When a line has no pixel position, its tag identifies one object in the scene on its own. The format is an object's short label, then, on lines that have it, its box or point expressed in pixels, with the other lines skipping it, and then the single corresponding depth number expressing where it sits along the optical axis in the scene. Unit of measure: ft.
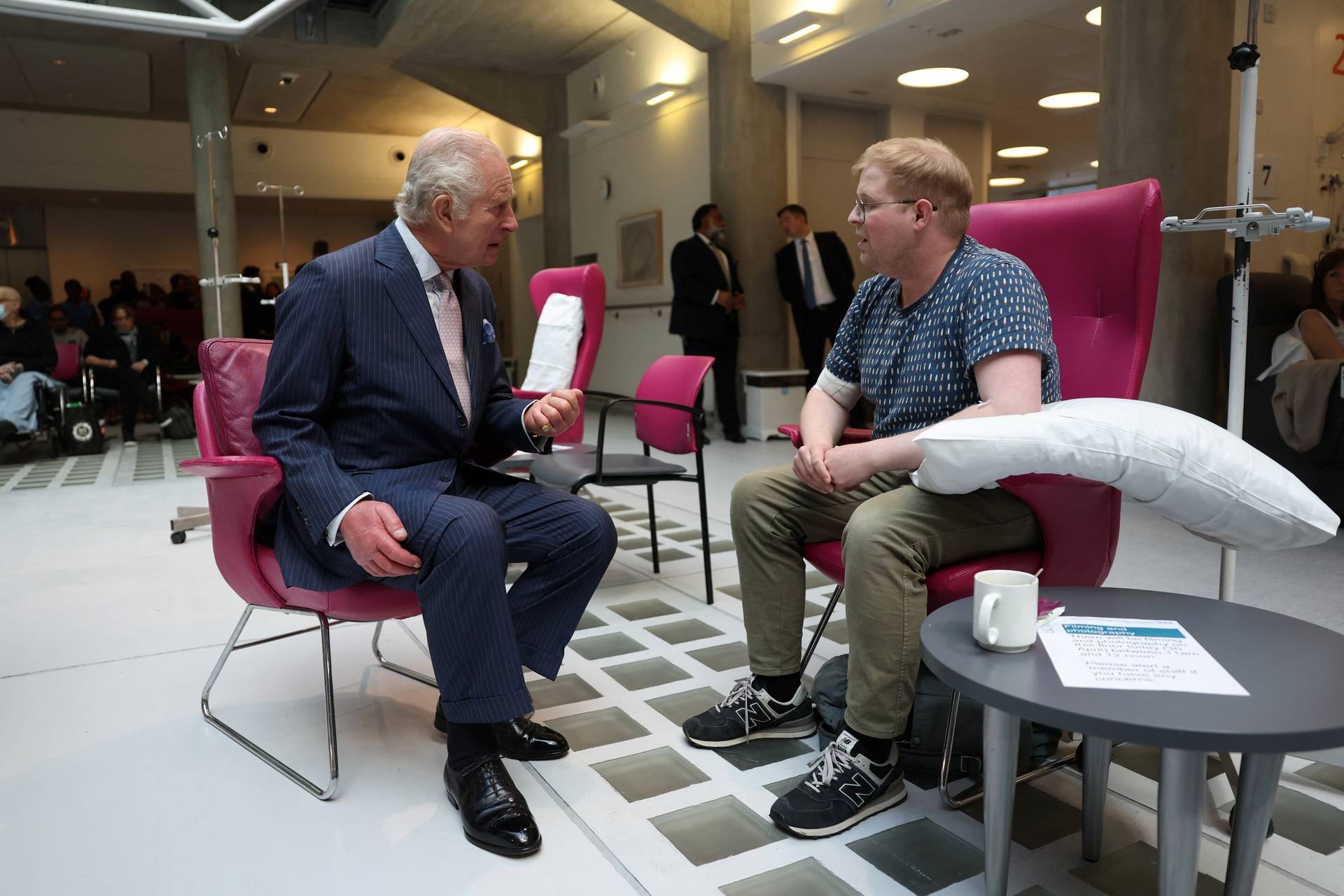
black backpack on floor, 5.86
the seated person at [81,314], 29.22
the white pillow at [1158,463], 4.72
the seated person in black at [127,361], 25.27
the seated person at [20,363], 21.27
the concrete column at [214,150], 28.02
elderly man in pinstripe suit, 5.40
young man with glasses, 5.37
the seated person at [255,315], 26.17
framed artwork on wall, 31.01
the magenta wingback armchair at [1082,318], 5.80
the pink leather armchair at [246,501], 5.87
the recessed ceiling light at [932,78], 23.47
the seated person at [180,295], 32.99
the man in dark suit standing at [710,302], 23.18
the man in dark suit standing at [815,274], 23.53
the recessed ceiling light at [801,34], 21.89
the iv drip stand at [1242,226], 5.71
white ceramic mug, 3.98
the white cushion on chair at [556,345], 12.10
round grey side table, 3.23
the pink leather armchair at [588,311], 12.01
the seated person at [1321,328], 12.79
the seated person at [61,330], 26.68
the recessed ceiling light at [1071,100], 25.59
